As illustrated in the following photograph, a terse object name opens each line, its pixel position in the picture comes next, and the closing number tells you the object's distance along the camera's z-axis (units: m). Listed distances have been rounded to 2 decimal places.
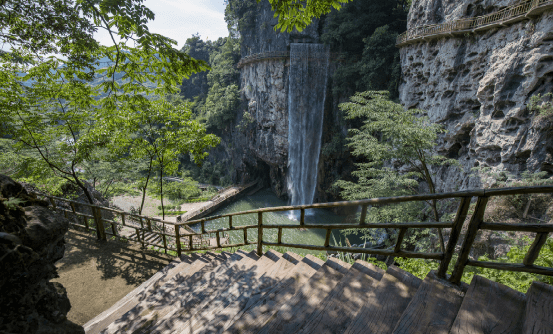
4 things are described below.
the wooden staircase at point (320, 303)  1.52
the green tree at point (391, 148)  7.03
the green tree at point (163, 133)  6.96
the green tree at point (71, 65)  2.87
